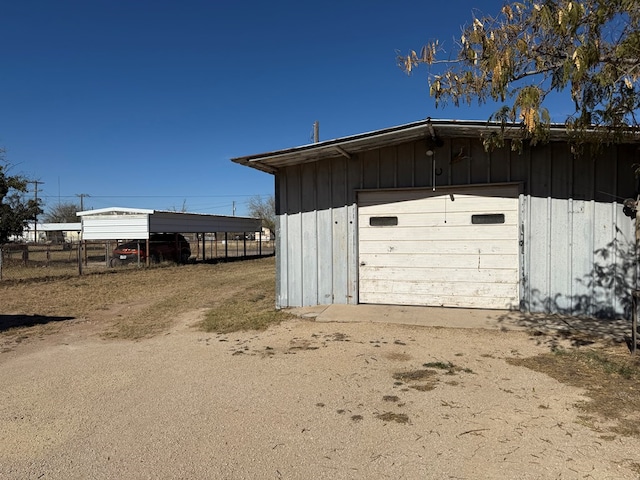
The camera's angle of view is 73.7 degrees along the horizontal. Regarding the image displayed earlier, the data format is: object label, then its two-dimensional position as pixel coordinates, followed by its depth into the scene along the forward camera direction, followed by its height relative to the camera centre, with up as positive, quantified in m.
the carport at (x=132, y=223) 19.47 +0.89
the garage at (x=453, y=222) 6.68 +0.31
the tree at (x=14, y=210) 18.02 +1.48
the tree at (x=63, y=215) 63.95 +4.14
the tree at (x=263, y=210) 60.29 +4.47
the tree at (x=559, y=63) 3.86 +1.76
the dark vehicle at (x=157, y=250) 19.41 -0.41
